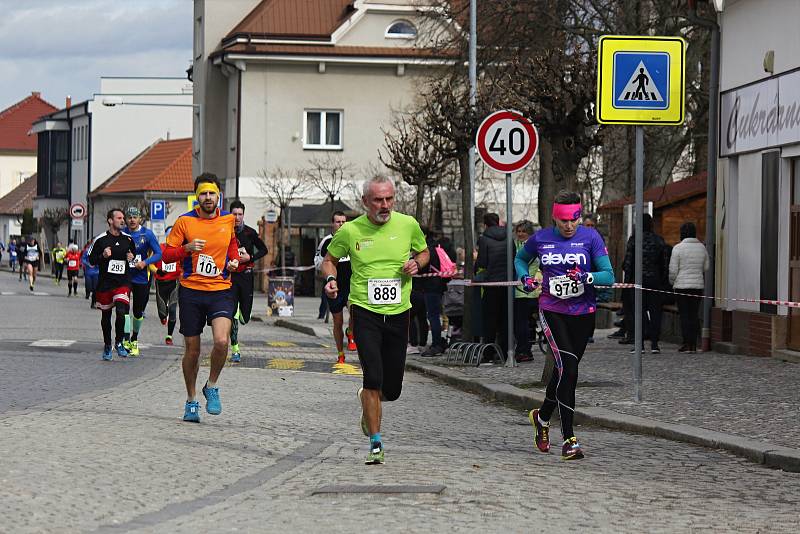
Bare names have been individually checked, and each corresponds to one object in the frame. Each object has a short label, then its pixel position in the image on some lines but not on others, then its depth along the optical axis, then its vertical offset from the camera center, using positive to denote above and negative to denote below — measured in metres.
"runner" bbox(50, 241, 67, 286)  59.73 -0.62
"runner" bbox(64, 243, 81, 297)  46.06 -0.65
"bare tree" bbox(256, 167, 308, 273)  54.49 +2.22
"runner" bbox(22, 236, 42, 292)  51.78 -0.49
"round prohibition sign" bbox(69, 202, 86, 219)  67.94 +1.41
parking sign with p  48.00 +1.08
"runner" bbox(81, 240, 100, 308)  40.20 -0.94
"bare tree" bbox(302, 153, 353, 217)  55.59 +2.72
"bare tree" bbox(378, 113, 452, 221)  34.44 +1.93
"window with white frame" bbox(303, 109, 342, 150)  56.78 +4.27
